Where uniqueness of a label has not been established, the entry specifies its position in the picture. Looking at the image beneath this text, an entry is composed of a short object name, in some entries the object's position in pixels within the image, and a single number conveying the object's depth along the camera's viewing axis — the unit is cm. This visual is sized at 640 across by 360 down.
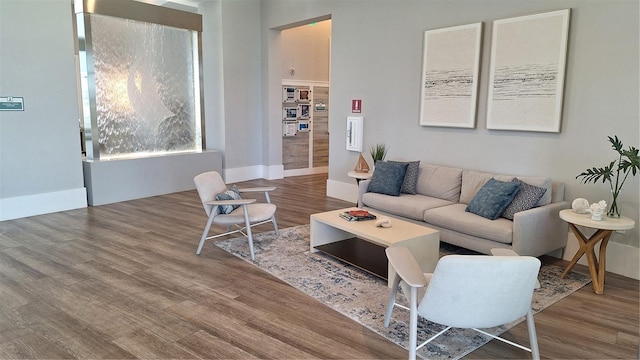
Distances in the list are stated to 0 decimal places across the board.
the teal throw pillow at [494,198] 404
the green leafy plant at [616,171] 343
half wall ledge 609
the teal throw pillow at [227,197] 426
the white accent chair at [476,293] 206
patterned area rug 271
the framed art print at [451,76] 482
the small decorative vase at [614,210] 355
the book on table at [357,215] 399
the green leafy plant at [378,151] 573
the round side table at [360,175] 560
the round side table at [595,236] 336
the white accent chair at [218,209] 405
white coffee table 354
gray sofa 377
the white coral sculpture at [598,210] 341
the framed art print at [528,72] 413
